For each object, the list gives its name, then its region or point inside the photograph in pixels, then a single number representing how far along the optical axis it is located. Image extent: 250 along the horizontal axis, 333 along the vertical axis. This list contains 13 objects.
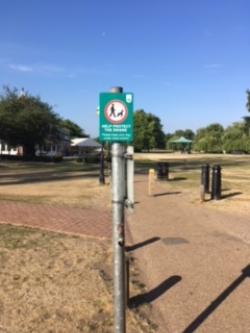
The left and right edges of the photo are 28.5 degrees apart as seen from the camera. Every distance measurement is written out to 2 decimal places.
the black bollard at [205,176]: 16.84
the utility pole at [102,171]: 21.54
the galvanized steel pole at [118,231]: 3.92
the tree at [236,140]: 101.38
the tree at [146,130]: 115.56
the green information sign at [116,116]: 3.81
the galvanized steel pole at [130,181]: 3.99
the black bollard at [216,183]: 16.02
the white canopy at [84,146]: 97.00
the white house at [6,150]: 72.88
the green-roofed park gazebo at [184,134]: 174.09
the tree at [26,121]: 49.88
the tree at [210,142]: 113.81
